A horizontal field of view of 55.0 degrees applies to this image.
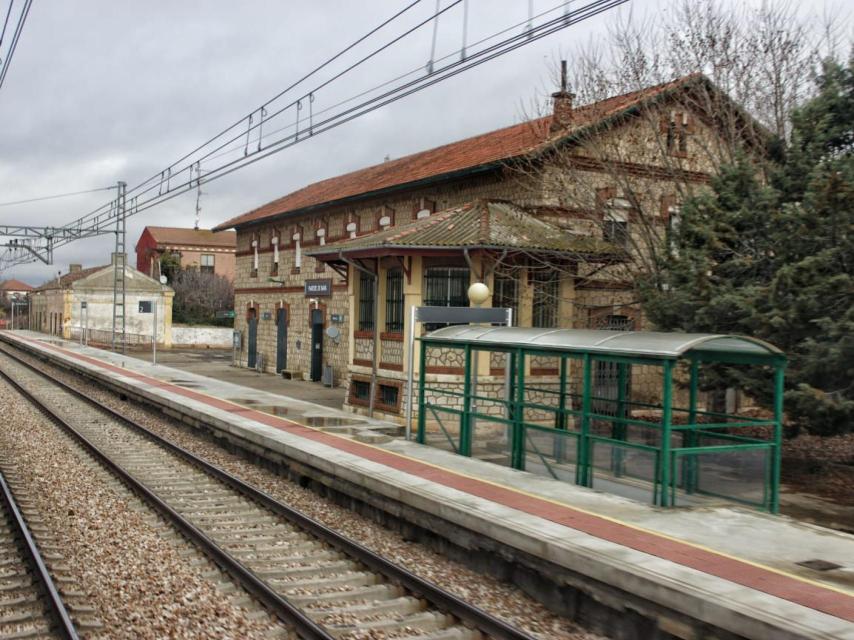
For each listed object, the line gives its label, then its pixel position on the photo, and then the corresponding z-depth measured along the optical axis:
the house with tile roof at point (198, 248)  77.50
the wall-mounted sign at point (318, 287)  26.34
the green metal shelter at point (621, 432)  9.52
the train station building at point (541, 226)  17.78
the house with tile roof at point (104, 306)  51.31
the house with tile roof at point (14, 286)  151.60
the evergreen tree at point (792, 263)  11.32
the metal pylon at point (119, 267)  37.98
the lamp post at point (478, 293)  14.45
